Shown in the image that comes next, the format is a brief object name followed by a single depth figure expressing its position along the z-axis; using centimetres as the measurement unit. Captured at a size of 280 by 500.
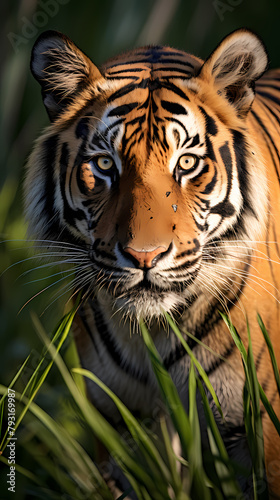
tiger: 634
